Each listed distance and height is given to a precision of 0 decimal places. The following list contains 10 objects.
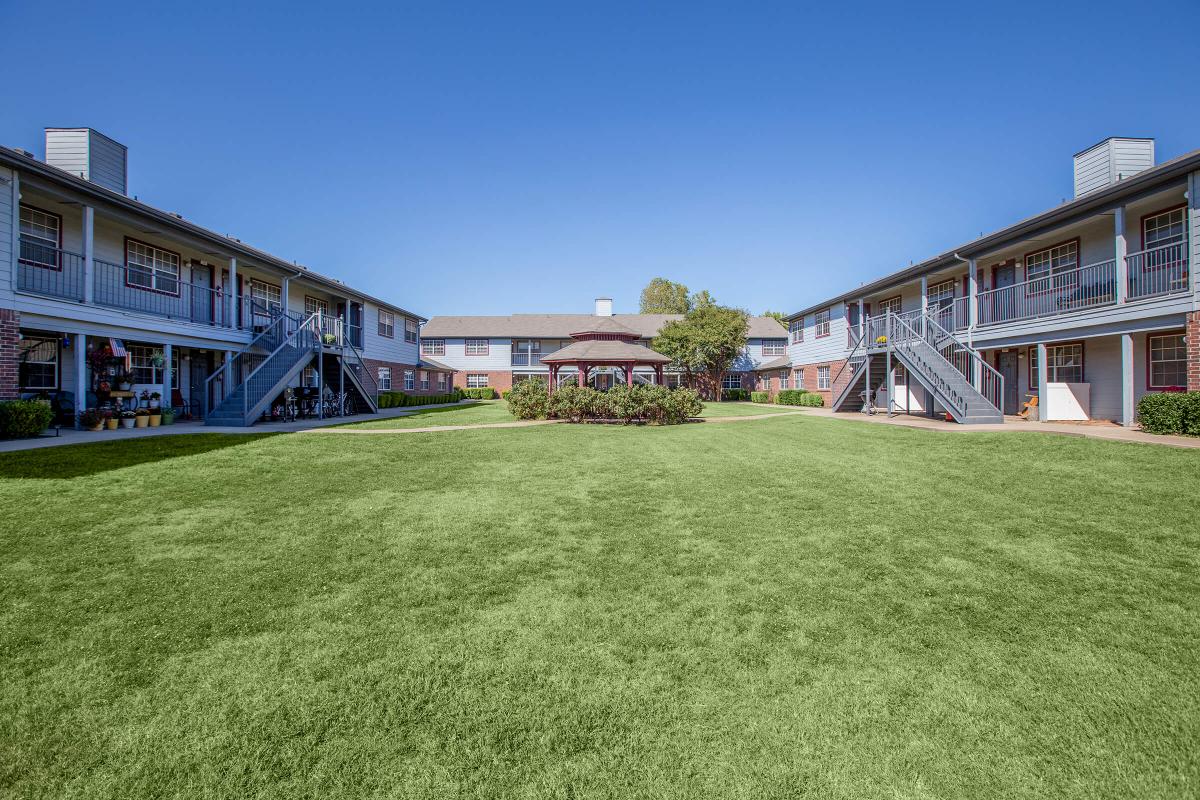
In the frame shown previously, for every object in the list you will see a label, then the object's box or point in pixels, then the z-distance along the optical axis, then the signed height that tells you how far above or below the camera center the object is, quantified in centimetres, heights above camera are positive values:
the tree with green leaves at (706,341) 3762 +444
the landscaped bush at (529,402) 1820 -3
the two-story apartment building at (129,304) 1210 +303
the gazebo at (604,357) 1934 +165
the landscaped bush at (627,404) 1723 -12
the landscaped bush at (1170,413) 1032 -30
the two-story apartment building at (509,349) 4378 +448
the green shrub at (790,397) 3002 +20
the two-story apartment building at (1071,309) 1260 +276
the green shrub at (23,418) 1055 -31
